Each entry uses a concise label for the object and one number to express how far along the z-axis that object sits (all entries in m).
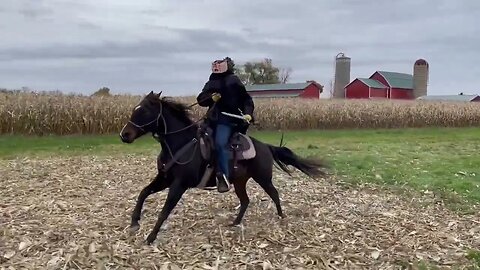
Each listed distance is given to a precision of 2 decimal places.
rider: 6.16
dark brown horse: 5.67
